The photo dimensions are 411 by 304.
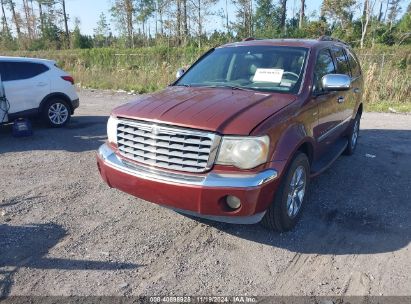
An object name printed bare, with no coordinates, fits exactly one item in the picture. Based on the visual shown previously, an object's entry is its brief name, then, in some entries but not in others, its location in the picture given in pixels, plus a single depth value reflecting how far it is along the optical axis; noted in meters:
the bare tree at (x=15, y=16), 52.53
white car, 7.33
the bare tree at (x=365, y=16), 27.16
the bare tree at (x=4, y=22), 51.33
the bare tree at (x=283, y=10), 37.34
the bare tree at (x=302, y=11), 34.81
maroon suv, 3.10
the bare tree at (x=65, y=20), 46.75
